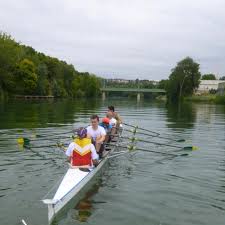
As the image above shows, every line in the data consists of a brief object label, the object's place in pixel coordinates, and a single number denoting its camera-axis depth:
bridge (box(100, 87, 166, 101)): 106.69
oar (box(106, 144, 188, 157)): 10.82
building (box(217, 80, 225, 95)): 93.25
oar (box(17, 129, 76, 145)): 11.59
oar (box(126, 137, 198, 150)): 12.05
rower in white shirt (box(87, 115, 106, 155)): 9.39
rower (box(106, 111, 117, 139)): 12.92
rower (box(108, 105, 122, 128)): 14.09
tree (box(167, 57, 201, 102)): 81.03
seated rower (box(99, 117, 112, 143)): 12.69
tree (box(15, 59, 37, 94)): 57.53
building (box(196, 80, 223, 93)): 120.75
